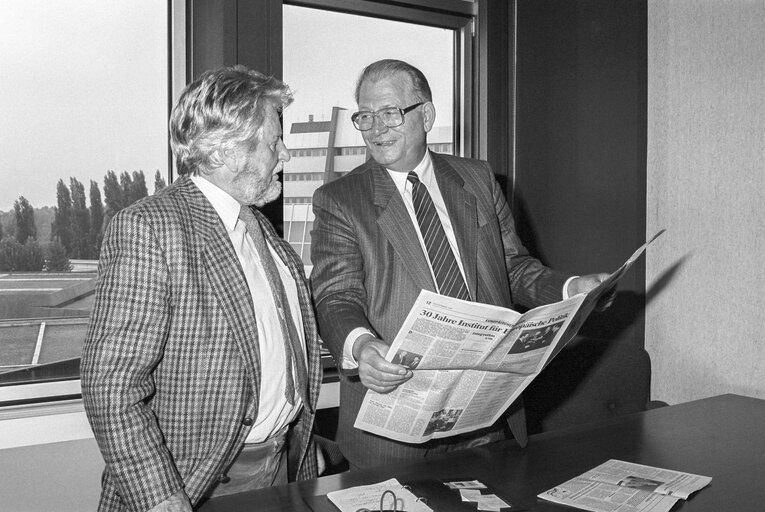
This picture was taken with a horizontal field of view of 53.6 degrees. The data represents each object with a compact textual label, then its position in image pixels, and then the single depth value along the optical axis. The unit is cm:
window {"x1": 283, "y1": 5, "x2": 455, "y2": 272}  313
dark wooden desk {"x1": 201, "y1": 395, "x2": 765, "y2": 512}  154
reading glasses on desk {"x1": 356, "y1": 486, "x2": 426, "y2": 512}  138
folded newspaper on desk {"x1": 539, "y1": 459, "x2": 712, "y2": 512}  151
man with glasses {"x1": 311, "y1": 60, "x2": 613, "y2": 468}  204
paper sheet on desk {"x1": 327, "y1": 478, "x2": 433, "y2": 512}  146
